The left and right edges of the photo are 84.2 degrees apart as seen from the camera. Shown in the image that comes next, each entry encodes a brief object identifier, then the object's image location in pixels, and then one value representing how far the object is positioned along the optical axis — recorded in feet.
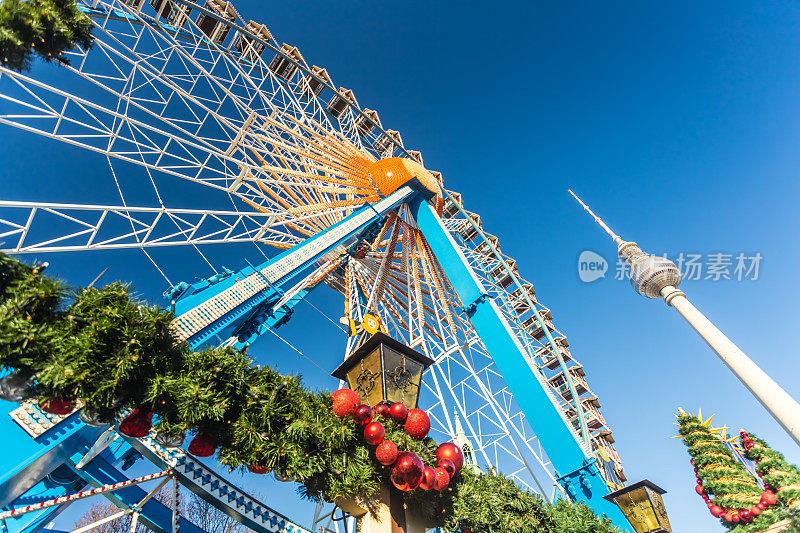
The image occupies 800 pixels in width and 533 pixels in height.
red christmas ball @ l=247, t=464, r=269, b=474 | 8.07
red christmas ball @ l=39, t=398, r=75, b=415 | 6.76
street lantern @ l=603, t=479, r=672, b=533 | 17.47
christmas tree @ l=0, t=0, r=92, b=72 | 7.98
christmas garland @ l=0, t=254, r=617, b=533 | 6.59
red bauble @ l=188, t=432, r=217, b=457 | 8.01
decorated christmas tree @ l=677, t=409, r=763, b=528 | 24.16
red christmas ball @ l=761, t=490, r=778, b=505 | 23.80
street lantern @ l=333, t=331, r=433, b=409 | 11.57
